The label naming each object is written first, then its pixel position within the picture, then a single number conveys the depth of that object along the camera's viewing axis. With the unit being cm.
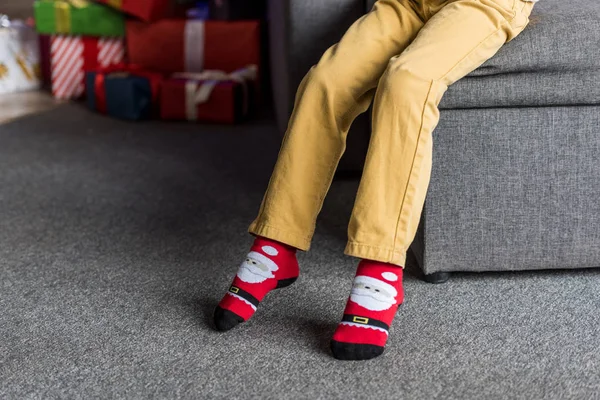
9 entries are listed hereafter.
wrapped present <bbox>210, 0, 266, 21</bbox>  275
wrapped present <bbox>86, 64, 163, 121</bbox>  239
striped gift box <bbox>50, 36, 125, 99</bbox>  268
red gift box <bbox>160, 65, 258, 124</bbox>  236
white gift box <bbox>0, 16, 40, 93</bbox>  280
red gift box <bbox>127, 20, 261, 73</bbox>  255
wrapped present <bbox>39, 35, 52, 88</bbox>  289
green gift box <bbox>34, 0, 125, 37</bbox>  259
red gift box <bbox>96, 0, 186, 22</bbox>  255
